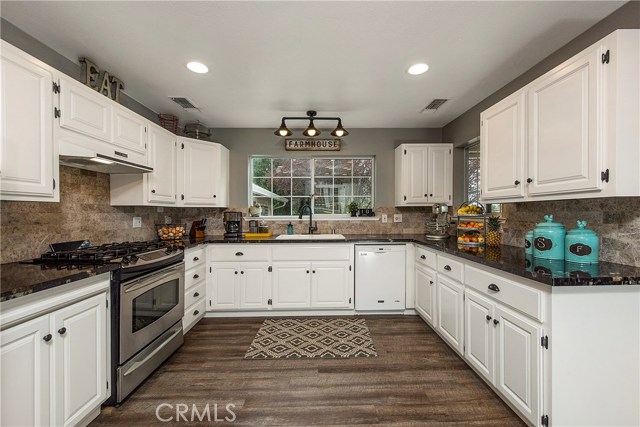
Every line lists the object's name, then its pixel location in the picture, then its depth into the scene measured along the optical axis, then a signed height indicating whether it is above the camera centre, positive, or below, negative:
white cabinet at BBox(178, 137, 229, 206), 3.19 +0.50
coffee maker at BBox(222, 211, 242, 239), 3.52 -0.13
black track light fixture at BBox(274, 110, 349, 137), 3.02 +0.92
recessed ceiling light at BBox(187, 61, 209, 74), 2.16 +1.19
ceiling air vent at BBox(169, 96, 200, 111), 2.82 +1.19
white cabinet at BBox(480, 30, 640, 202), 1.34 +0.49
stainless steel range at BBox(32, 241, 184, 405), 1.72 -0.64
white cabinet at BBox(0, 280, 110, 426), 1.15 -0.74
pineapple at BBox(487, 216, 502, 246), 2.50 -0.17
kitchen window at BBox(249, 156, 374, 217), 3.93 +0.44
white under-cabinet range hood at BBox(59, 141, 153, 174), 1.75 +0.39
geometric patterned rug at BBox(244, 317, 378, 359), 2.34 -1.21
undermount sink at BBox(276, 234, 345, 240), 3.19 -0.29
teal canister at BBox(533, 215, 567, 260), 1.72 -0.17
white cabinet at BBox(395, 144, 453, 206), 3.50 +0.53
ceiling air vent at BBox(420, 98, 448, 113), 2.89 +1.21
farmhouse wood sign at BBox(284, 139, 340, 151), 3.74 +0.95
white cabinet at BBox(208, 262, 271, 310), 3.13 -0.84
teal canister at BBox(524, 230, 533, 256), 1.91 -0.22
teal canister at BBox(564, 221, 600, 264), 1.58 -0.19
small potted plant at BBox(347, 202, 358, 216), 3.83 +0.07
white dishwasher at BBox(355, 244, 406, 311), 3.16 -0.73
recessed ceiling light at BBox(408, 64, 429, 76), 2.19 +1.19
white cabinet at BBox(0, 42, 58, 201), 1.38 +0.46
